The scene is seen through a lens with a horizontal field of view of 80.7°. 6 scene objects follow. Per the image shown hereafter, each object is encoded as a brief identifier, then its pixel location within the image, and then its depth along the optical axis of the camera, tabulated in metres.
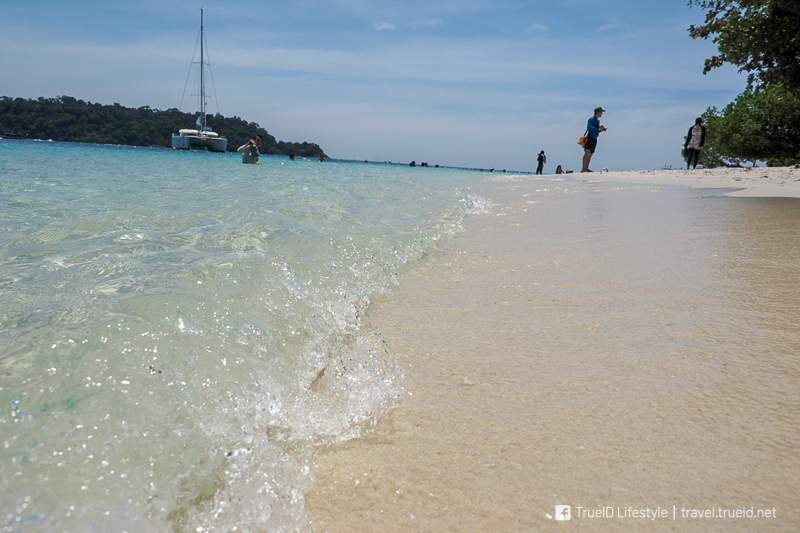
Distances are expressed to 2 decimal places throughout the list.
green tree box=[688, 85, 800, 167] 19.48
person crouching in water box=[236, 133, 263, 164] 21.92
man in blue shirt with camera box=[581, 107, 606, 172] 13.91
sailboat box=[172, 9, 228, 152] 61.08
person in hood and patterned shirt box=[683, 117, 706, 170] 13.33
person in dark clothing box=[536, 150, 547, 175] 26.66
